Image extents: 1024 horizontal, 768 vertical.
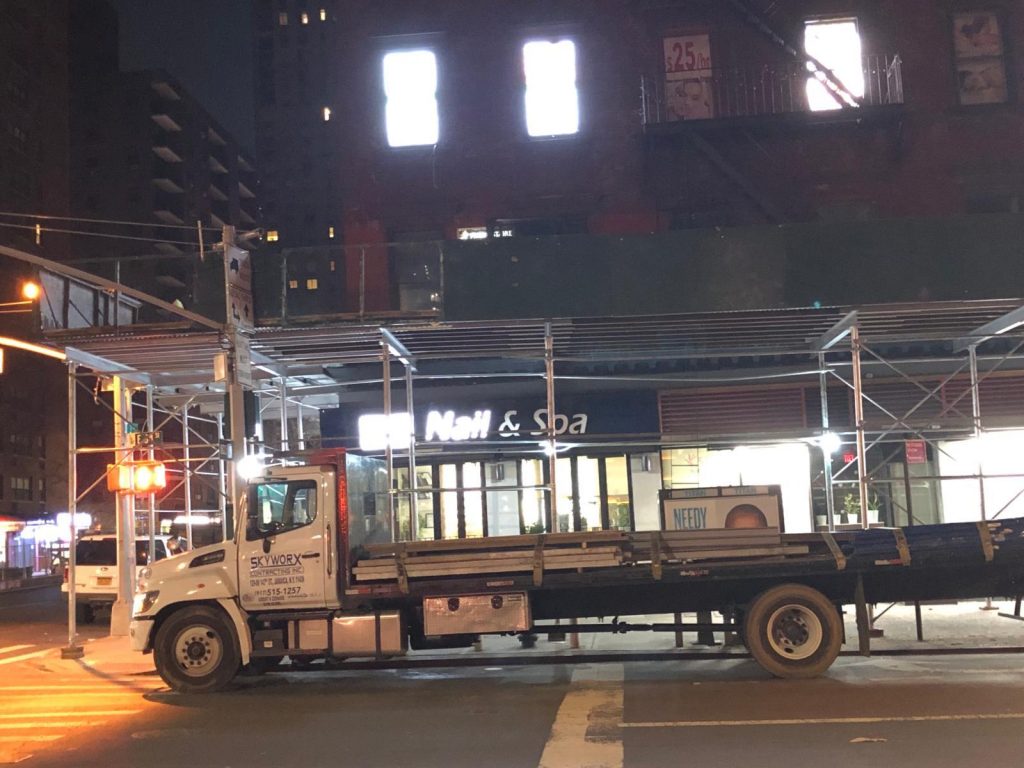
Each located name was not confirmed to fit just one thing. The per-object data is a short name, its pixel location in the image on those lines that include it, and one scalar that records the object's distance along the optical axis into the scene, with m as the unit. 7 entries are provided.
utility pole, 14.34
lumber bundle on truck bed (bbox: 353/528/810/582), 11.31
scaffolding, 14.73
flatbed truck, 11.24
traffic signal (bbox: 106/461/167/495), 16.36
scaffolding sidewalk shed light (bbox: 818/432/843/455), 15.70
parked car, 21.02
